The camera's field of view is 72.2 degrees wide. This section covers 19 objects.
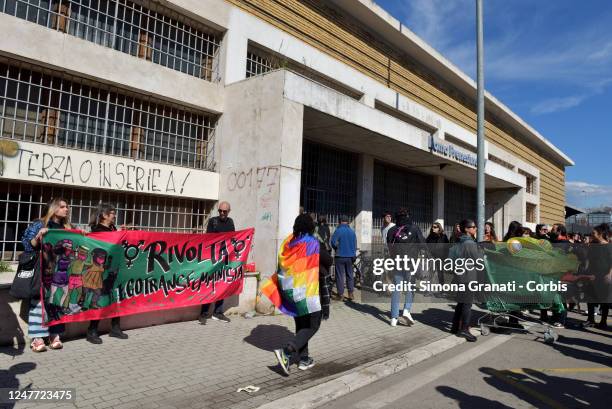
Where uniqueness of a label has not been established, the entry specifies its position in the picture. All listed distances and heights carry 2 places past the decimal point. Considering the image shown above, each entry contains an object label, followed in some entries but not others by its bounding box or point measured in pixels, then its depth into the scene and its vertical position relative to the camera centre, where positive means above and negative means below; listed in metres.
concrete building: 7.10 +2.43
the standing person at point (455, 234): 8.71 +0.04
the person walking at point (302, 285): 4.75 -0.65
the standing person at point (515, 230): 8.34 +0.18
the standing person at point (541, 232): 9.55 +0.19
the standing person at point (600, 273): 8.02 -0.58
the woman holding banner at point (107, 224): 5.82 -0.07
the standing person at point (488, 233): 10.27 +0.12
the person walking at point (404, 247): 7.43 -0.25
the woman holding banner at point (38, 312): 5.01 -1.17
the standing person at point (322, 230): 10.06 -0.01
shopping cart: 7.21 -1.00
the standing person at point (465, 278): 6.73 -0.66
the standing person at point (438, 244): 10.34 -0.23
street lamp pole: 10.34 +3.36
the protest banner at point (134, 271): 5.25 -0.72
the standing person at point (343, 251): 9.64 -0.46
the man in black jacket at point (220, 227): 7.15 -0.05
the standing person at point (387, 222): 10.59 +0.26
